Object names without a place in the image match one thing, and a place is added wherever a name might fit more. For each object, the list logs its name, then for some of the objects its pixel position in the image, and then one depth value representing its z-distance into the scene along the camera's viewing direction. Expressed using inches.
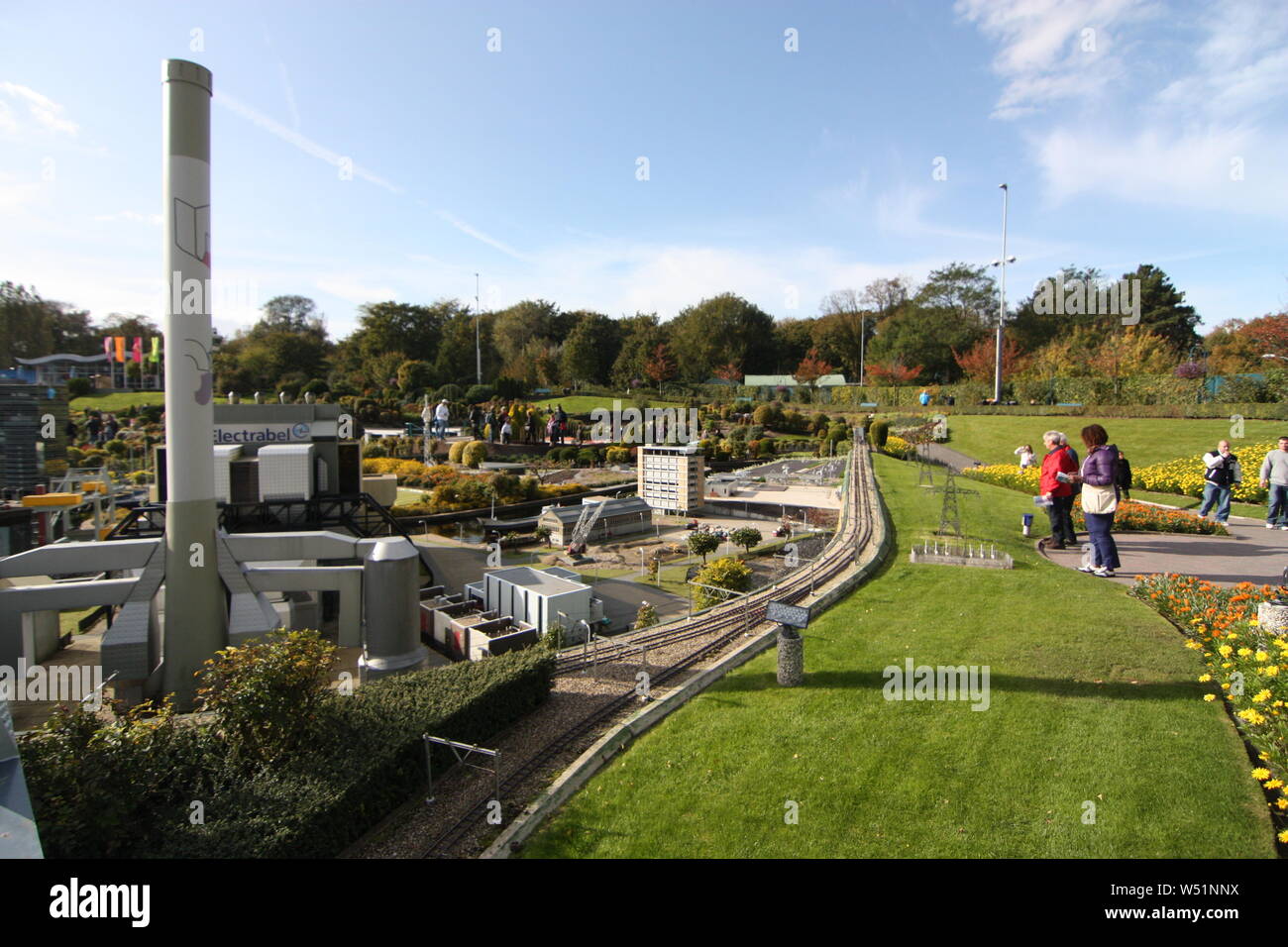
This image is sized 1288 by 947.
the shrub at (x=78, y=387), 2479.6
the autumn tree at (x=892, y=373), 2573.8
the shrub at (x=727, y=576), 632.4
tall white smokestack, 404.5
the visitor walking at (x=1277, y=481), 514.0
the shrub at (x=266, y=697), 264.4
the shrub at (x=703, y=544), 831.7
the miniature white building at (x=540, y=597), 548.4
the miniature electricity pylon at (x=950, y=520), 584.4
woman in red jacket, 442.3
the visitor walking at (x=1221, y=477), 570.6
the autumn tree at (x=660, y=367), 2952.8
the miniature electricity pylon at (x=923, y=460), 1005.2
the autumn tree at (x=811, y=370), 3068.4
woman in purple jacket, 377.4
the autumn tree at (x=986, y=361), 2267.5
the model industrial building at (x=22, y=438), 911.7
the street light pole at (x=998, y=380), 1663.4
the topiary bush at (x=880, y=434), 1581.0
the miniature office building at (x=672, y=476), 1165.7
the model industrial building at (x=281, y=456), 650.2
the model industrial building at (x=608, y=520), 994.1
